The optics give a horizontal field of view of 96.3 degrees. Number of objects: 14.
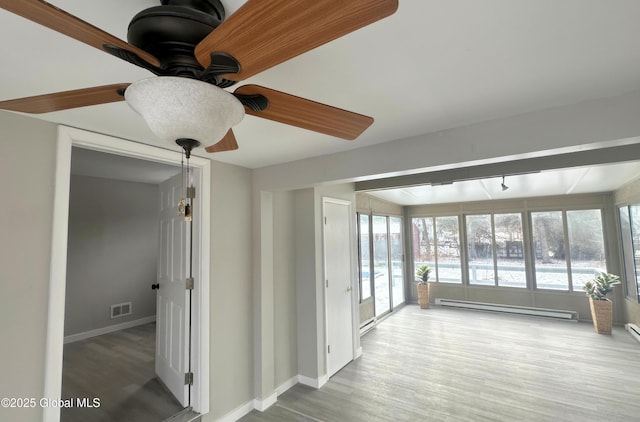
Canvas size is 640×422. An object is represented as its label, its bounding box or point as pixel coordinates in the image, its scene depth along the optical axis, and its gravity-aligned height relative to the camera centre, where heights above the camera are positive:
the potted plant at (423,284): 6.32 -1.17
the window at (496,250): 5.98 -0.42
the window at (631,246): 4.29 -0.30
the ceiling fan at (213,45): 0.55 +0.43
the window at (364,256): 4.80 -0.40
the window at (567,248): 5.27 -0.36
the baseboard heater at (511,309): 5.30 -1.59
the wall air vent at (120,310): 4.62 -1.17
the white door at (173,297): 2.53 -0.58
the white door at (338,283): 3.34 -0.61
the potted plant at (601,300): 4.54 -1.16
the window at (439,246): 6.63 -0.35
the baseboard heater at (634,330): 4.21 -1.57
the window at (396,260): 6.16 -0.62
